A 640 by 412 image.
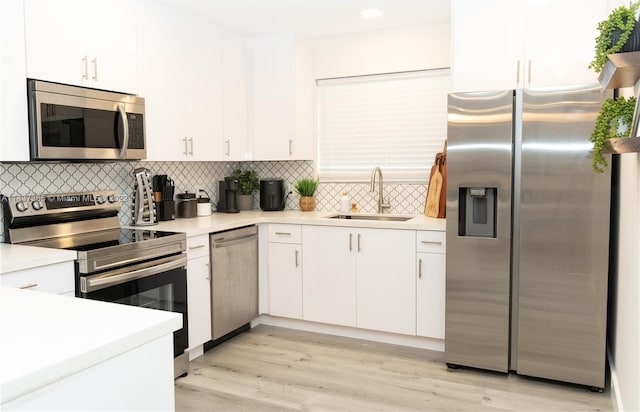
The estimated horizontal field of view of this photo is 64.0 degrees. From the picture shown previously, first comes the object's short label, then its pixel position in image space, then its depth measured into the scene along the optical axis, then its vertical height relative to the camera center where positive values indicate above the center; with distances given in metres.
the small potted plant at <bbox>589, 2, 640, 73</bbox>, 1.69 +0.49
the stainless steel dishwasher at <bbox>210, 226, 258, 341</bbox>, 3.54 -0.72
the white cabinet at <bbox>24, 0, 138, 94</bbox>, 2.62 +0.76
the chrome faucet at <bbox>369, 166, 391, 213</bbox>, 4.11 -0.11
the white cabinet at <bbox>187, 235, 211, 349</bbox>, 3.29 -0.73
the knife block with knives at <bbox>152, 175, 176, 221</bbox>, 3.68 -0.12
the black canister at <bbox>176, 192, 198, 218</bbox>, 3.92 -0.19
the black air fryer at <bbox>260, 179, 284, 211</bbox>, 4.36 -0.12
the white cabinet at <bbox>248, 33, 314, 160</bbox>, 4.15 +0.69
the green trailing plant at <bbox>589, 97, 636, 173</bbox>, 1.95 +0.24
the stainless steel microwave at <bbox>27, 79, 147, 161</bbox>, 2.61 +0.32
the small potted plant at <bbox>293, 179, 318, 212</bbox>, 4.34 -0.11
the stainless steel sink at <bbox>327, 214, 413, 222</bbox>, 4.01 -0.30
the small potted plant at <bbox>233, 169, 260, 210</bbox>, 4.52 -0.06
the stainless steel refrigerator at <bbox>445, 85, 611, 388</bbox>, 2.85 -0.33
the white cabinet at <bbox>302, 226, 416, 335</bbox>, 3.55 -0.70
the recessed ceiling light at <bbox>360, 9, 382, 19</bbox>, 3.64 +1.20
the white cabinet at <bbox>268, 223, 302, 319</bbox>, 3.90 -0.70
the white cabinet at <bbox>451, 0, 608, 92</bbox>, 2.93 +0.82
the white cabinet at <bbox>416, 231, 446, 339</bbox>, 3.42 -0.70
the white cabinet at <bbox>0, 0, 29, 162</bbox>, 2.46 +0.47
